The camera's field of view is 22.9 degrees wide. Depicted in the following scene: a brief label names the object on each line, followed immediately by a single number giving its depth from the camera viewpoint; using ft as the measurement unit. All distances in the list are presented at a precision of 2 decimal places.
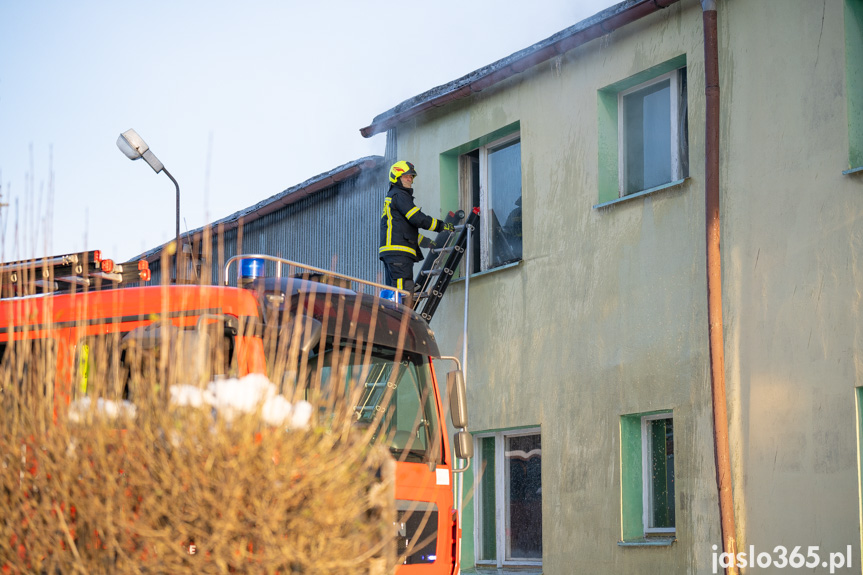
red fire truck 38.27
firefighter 71.55
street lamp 80.91
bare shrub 30.39
